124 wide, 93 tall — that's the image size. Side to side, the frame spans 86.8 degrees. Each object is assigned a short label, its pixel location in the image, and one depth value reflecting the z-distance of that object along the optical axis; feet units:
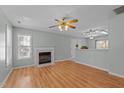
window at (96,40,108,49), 21.65
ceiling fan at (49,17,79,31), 8.65
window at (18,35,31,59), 13.52
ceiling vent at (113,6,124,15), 7.90
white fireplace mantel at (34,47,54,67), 13.78
